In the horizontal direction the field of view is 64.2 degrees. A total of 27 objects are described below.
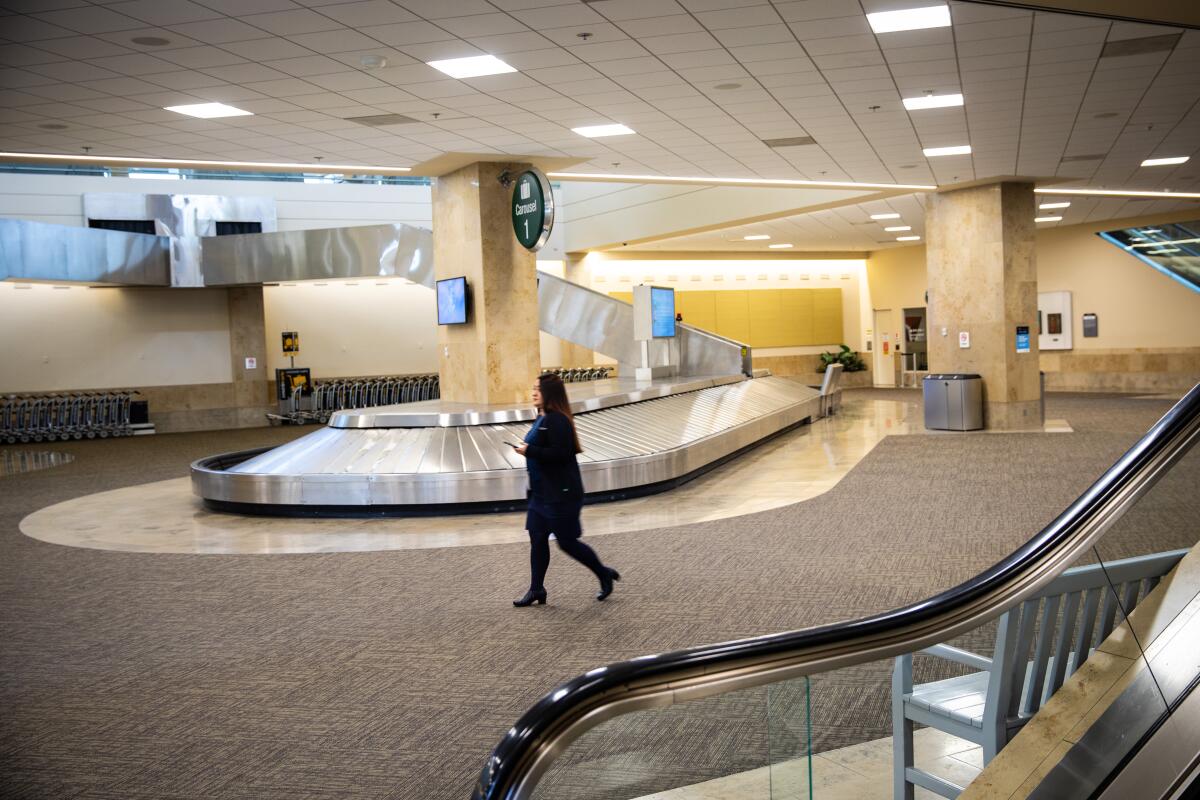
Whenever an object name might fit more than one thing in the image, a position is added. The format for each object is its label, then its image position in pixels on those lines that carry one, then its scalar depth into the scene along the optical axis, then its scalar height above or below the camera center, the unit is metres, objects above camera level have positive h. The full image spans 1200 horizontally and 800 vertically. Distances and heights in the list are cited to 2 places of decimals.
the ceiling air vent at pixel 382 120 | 10.36 +2.71
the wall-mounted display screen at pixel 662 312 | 16.81 +0.78
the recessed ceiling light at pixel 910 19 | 7.27 +2.52
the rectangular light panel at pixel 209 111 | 9.56 +2.69
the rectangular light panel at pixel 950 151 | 12.96 +2.63
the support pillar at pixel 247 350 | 22.48 +0.58
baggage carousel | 9.59 -1.04
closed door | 29.39 -0.18
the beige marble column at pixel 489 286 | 12.89 +1.04
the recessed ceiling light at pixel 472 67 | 8.34 +2.64
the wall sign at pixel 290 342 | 22.14 +0.70
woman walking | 6.01 -0.87
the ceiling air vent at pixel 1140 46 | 8.05 +2.48
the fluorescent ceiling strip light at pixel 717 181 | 15.17 +2.81
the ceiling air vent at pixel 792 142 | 12.12 +2.67
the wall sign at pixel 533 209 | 11.65 +1.88
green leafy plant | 30.05 -0.39
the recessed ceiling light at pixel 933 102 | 10.13 +2.59
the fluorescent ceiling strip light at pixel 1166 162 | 14.74 +2.67
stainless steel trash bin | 15.83 -0.99
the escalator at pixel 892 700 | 1.92 -0.77
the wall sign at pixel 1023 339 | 15.95 +0.00
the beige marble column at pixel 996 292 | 15.89 +0.81
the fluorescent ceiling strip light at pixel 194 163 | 11.65 +2.79
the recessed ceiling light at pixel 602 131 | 11.28 +2.72
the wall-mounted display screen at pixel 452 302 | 12.91 +0.86
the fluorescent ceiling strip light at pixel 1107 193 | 17.77 +2.70
